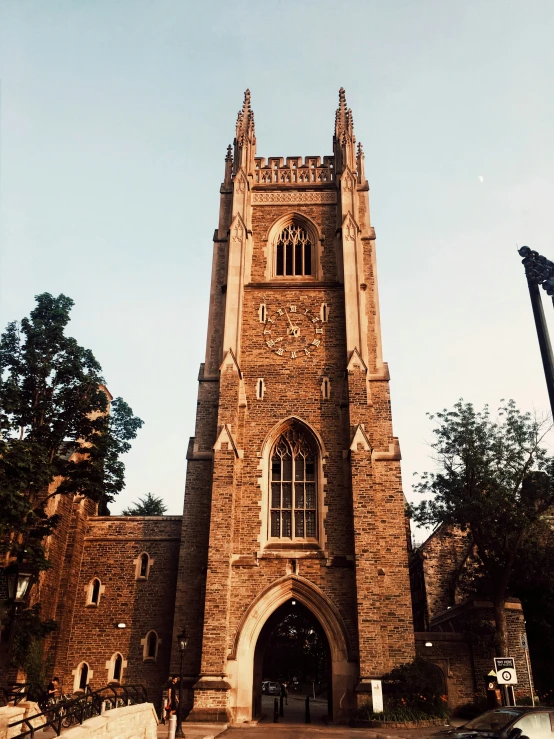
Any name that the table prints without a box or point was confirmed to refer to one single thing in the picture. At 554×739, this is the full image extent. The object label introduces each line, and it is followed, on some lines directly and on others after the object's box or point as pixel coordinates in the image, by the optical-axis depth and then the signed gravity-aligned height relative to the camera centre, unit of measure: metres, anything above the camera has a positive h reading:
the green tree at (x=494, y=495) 23.39 +6.53
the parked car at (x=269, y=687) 50.53 +0.04
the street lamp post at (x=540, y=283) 7.29 +4.38
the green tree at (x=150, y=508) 48.97 +12.15
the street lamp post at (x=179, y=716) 15.26 -0.65
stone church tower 19.56 +7.05
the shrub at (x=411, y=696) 17.50 -0.17
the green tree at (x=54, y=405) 20.45 +8.17
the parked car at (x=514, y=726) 10.23 -0.51
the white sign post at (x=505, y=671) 13.90 +0.38
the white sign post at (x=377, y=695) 17.67 -0.15
